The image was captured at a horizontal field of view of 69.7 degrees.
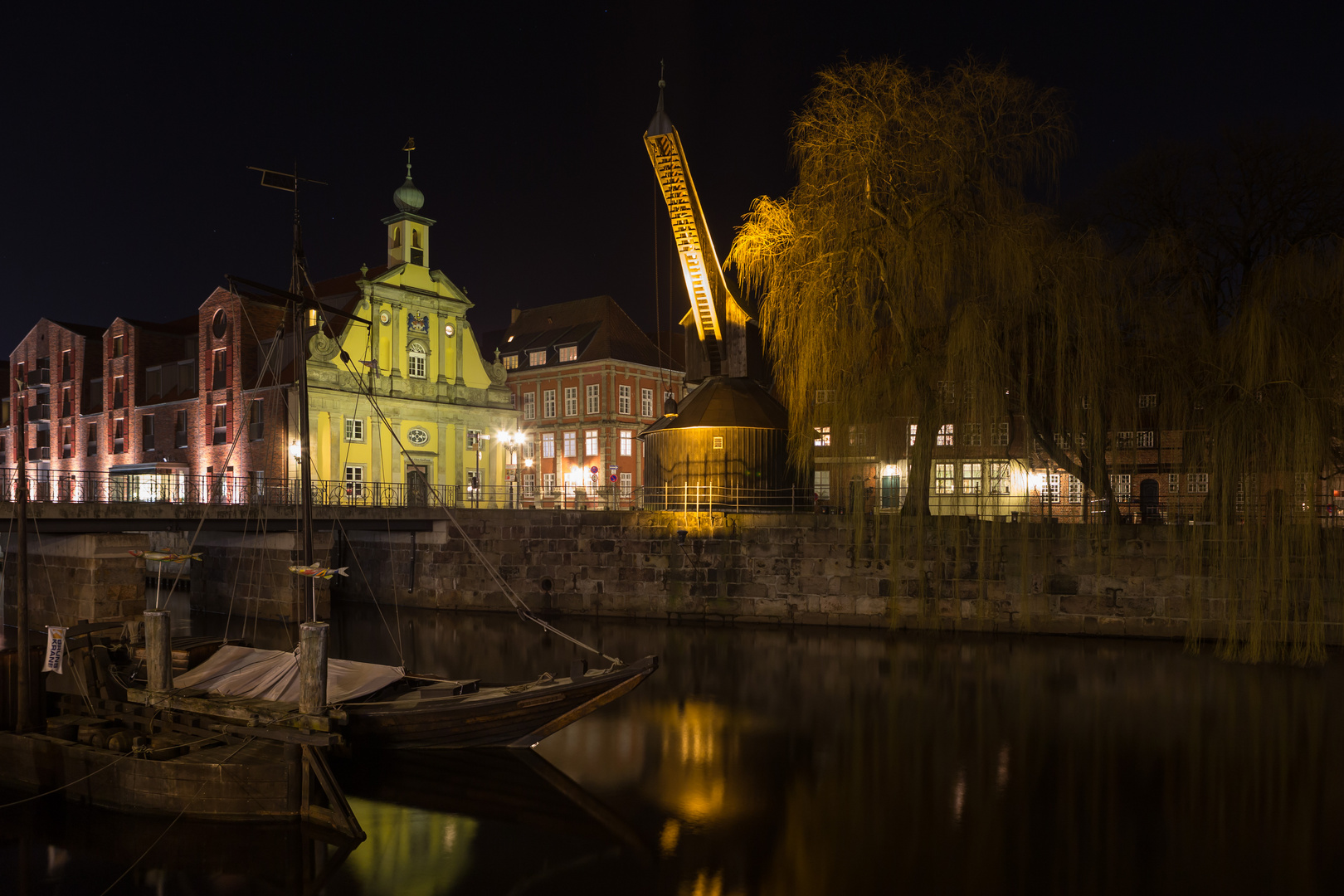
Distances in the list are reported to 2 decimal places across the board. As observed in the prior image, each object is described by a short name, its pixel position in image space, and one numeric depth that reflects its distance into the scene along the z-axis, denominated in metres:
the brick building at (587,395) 56.53
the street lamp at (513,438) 46.62
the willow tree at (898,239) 21.27
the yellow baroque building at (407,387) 39.88
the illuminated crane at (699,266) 30.41
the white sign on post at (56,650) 12.57
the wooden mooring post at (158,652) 12.61
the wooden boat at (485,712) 12.41
